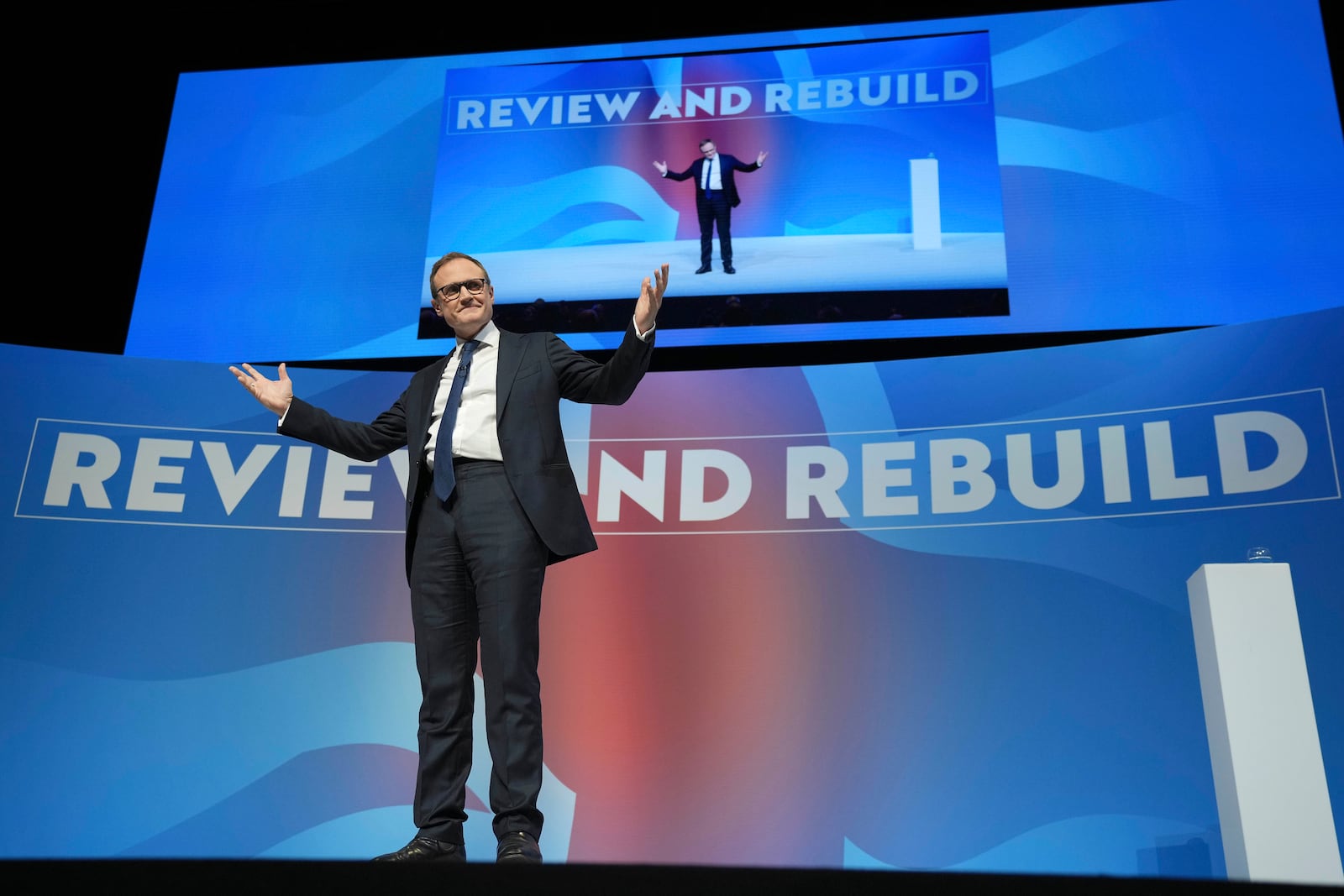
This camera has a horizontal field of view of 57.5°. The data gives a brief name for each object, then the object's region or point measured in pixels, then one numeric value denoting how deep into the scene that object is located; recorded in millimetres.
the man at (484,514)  2418
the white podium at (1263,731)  2820
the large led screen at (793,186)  4371
